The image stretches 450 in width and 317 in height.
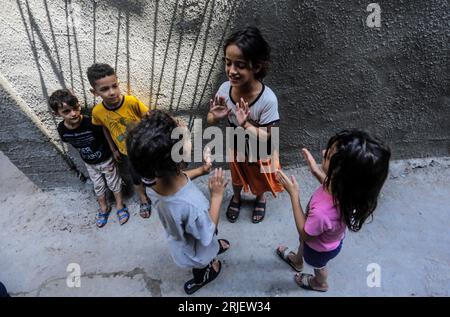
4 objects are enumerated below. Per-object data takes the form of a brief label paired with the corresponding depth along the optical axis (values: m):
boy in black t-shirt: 2.14
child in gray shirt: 1.42
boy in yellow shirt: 2.05
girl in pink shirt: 1.33
